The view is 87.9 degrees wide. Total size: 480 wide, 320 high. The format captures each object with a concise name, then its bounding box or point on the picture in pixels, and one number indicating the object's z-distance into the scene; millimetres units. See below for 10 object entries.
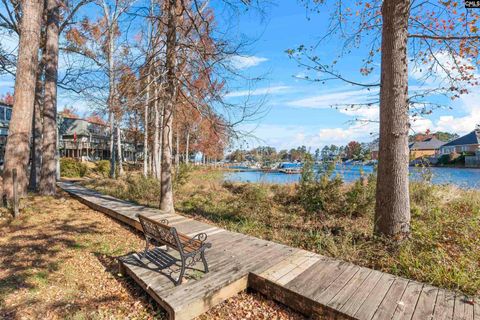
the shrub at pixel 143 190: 8648
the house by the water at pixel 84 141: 31359
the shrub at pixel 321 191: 6578
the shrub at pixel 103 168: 21773
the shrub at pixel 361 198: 6133
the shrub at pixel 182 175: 10172
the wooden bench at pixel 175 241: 2963
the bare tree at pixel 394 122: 3916
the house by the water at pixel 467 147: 26755
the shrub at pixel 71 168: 19500
